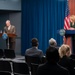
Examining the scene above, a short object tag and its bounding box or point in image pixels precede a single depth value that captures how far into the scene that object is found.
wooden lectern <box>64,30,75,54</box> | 10.22
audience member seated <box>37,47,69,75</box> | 3.45
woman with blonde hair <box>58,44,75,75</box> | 4.87
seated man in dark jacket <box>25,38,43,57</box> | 6.85
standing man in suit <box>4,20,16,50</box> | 12.15
